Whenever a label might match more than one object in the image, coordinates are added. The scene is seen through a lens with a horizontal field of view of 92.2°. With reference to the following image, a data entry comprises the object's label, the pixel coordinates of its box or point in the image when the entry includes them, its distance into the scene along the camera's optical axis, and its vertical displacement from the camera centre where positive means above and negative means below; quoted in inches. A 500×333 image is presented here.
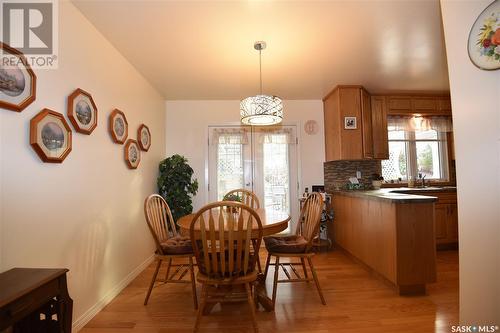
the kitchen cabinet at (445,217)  135.3 -25.6
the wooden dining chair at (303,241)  80.5 -24.0
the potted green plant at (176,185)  134.6 -4.2
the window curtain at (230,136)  159.5 +26.9
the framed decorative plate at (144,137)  114.3 +20.5
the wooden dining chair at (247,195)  114.7 -9.1
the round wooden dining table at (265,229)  71.6 -15.9
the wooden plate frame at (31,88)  49.6 +21.4
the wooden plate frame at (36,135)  55.2 +10.9
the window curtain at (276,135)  160.1 +26.9
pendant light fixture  90.8 +26.0
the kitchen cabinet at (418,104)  153.2 +43.8
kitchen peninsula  85.3 -25.0
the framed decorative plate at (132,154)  102.0 +10.9
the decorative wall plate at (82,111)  68.2 +20.7
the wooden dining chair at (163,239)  80.6 -23.7
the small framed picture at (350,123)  138.9 +29.4
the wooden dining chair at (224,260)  61.1 -22.4
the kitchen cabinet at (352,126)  138.9 +27.8
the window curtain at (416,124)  158.2 +32.1
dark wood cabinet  37.0 -20.1
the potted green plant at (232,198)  111.3 -10.2
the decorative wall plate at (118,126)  89.5 +20.6
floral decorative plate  45.7 +26.0
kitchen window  161.8 +11.4
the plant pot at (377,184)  149.9 -6.7
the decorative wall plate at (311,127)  162.6 +32.1
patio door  158.4 +6.7
